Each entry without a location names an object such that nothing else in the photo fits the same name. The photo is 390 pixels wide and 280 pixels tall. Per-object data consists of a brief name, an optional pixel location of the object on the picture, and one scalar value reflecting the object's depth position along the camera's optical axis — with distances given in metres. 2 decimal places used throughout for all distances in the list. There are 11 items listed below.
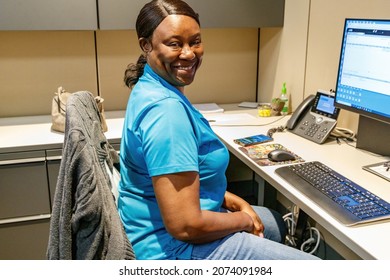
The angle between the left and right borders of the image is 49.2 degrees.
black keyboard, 1.17
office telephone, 1.84
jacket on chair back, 1.01
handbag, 2.04
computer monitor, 1.53
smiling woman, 1.09
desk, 1.09
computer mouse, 1.60
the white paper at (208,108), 2.46
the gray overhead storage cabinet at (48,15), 2.00
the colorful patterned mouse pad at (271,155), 1.60
